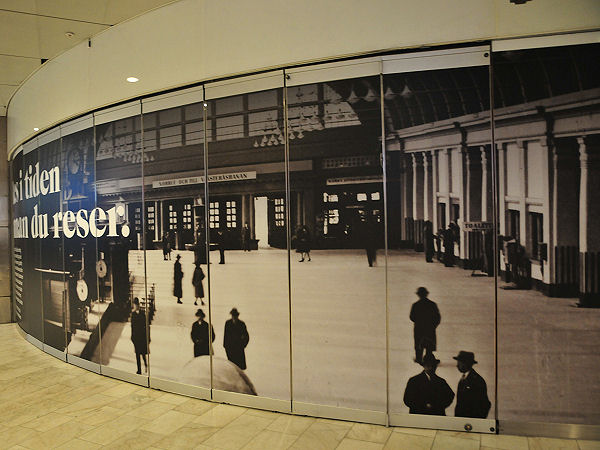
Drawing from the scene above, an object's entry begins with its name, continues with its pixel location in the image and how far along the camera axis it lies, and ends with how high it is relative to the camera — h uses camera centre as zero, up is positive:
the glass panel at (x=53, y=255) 5.98 -0.46
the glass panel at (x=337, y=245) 3.79 -0.25
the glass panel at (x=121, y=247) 4.89 -0.30
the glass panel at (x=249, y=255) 4.08 -0.36
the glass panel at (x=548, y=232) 3.44 -0.16
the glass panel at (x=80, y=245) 5.40 -0.29
